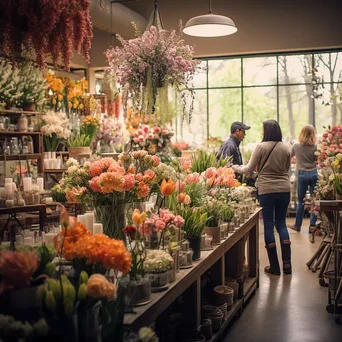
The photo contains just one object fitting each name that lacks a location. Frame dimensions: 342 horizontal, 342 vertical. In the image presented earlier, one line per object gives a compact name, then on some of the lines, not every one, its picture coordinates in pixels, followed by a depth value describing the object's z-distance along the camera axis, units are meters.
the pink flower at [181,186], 3.19
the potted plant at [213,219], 3.69
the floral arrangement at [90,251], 2.00
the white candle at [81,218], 2.97
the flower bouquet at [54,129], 8.05
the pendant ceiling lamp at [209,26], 4.90
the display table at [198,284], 2.23
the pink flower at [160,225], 2.62
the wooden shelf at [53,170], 7.98
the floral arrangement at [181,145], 11.05
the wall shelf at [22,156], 7.53
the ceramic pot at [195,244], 3.17
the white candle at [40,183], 6.74
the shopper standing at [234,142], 6.48
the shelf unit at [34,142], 7.62
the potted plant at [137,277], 2.22
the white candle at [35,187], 6.61
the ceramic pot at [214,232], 3.68
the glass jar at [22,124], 7.75
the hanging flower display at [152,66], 4.06
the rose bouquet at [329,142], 6.27
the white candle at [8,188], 6.27
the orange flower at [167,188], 2.69
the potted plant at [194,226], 3.18
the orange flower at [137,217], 2.39
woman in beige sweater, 5.70
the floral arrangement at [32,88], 7.76
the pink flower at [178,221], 2.75
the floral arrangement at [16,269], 1.77
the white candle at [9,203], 6.20
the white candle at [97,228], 2.98
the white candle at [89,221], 2.98
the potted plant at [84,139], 7.99
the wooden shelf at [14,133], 7.39
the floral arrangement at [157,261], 2.47
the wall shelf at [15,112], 7.44
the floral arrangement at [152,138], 9.32
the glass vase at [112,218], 3.09
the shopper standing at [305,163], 7.99
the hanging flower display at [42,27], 2.45
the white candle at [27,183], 6.54
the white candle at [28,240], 2.90
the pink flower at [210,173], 4.33
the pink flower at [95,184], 2.93
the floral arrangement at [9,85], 7.32
